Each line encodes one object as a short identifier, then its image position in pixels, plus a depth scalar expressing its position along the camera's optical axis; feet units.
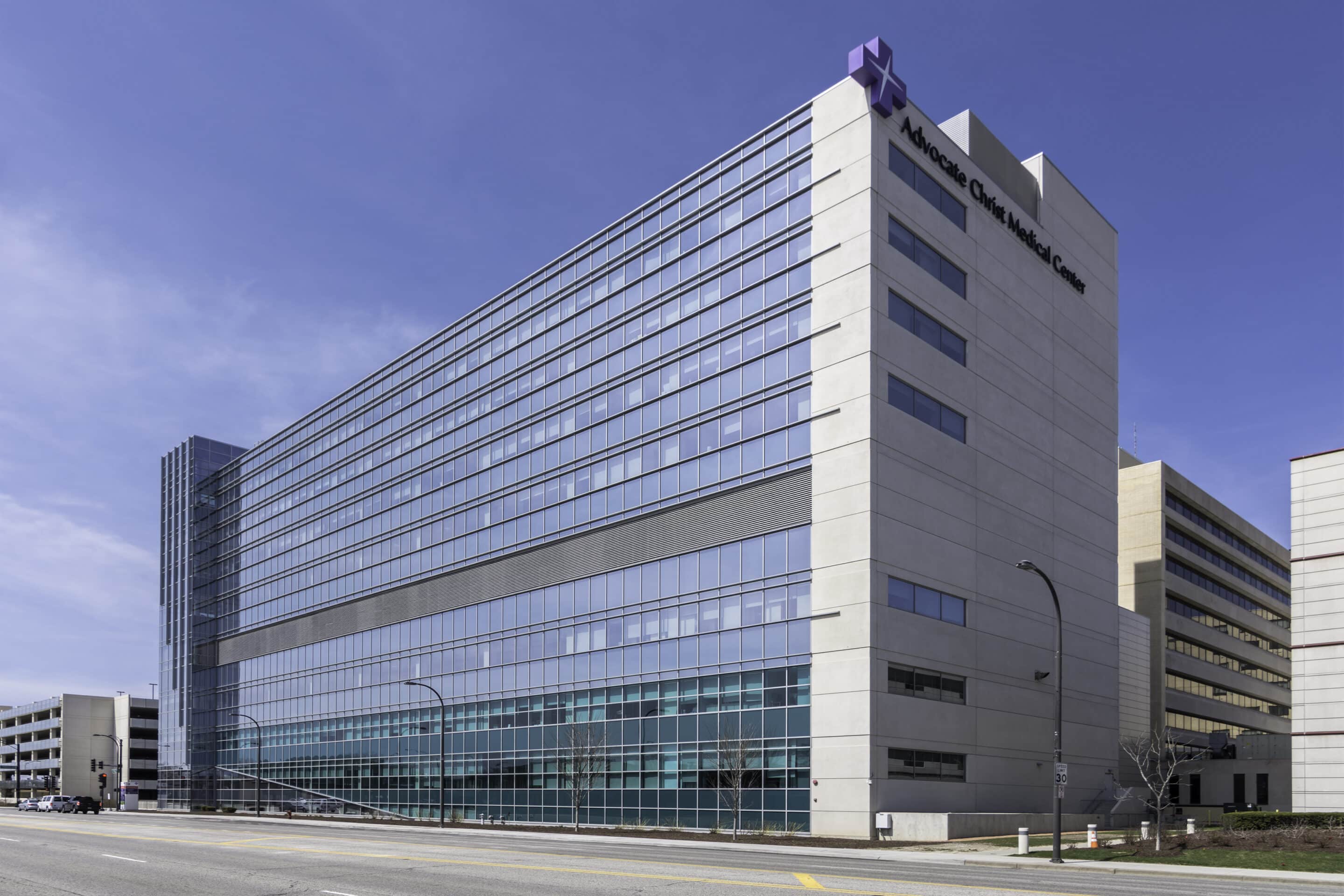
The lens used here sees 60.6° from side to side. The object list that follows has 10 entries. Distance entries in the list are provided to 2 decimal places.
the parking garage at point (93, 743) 525.34
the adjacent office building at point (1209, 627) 264.11
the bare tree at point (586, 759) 191.93
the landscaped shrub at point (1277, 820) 133.39
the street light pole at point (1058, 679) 108.82
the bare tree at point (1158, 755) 194.08
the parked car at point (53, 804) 294.87
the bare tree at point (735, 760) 164.66
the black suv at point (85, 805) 292.61
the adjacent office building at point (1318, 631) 155.22
